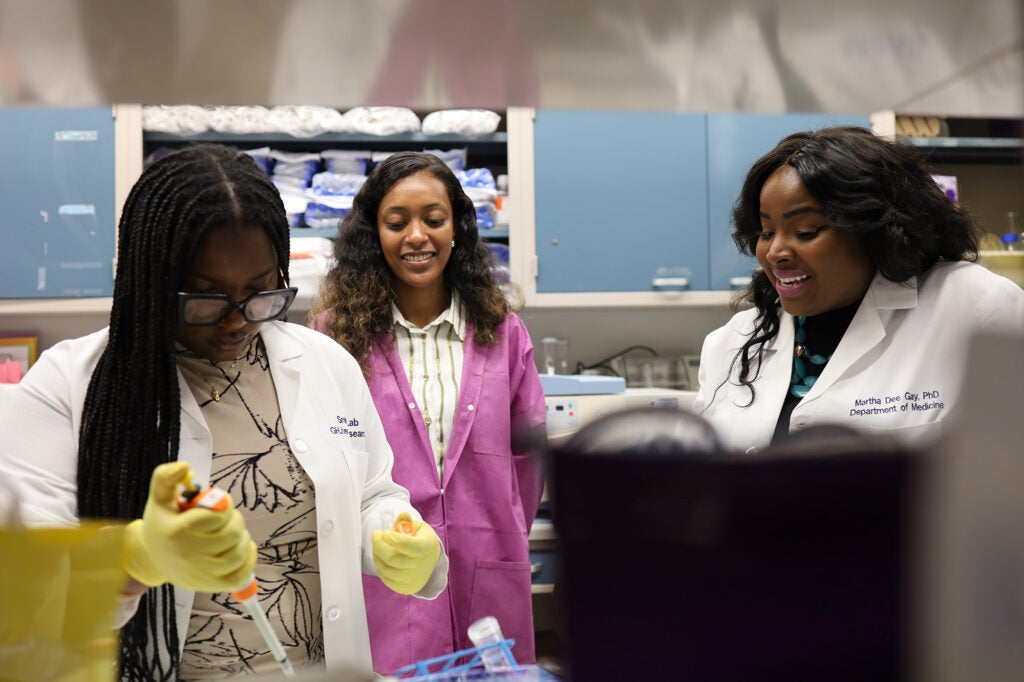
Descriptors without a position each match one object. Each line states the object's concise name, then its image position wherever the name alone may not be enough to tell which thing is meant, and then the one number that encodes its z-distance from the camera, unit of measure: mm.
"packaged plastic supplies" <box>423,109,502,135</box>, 2941
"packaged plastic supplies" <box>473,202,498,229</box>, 2988
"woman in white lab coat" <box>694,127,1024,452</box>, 1279
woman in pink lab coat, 1871
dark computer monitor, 368
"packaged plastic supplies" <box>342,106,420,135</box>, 2904
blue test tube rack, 836
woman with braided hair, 983
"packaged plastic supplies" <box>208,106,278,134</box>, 2855
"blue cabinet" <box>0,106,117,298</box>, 2812
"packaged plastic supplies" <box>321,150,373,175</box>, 2936
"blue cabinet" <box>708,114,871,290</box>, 3098
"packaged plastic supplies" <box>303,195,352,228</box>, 2891
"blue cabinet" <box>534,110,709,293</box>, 3029
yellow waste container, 427
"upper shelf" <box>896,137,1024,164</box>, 3154
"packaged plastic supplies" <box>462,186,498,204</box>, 2953
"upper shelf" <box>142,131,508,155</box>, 2948
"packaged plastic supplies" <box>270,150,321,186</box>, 2920
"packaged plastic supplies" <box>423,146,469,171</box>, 2980
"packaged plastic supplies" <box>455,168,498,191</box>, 2959
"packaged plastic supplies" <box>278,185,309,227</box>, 2879
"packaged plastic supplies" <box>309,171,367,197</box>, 2896
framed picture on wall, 2994
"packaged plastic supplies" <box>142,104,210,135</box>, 2838
